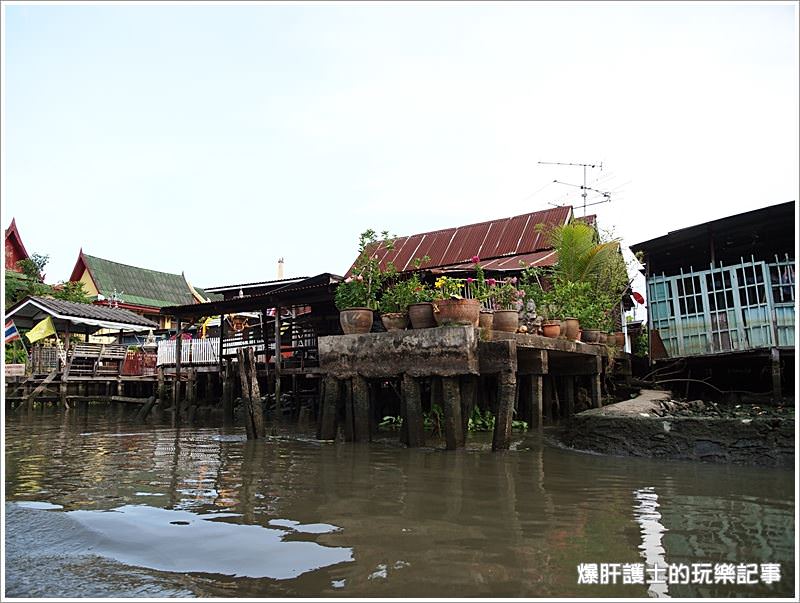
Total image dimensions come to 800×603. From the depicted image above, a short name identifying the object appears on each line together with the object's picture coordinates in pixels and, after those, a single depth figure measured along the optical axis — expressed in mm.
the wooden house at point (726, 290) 11289
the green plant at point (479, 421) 9906
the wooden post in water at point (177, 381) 17750
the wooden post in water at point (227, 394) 16080
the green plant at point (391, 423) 10789
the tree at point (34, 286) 24744
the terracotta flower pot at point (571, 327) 9906
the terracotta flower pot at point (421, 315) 7734
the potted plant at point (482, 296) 7741
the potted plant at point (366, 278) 9352
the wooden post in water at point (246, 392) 10164
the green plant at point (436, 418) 8766
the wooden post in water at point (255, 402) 10102
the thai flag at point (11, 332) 19375
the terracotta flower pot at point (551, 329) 9312
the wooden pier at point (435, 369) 7441
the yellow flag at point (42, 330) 21531
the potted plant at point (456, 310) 7387
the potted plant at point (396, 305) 8070
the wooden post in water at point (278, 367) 14909
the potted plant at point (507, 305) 8000
